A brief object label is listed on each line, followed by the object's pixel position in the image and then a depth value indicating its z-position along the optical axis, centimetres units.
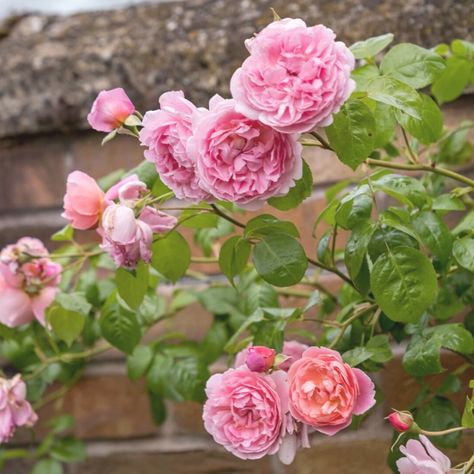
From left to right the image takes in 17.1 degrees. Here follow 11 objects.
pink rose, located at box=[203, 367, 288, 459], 122
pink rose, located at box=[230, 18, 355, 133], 115
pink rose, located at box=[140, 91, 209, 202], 121
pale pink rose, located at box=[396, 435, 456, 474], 119
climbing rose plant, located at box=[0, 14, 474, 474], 118
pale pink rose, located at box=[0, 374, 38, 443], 144
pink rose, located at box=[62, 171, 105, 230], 131
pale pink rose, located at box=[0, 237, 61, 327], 144
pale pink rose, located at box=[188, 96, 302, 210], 118
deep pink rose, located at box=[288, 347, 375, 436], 121
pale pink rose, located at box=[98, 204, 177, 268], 122
